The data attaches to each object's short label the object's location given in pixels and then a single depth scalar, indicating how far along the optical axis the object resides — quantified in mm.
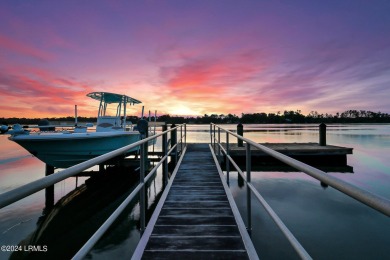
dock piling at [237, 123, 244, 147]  13867
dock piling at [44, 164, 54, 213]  8656
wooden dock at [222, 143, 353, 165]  12648
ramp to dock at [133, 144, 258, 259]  2865
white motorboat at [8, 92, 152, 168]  9211
